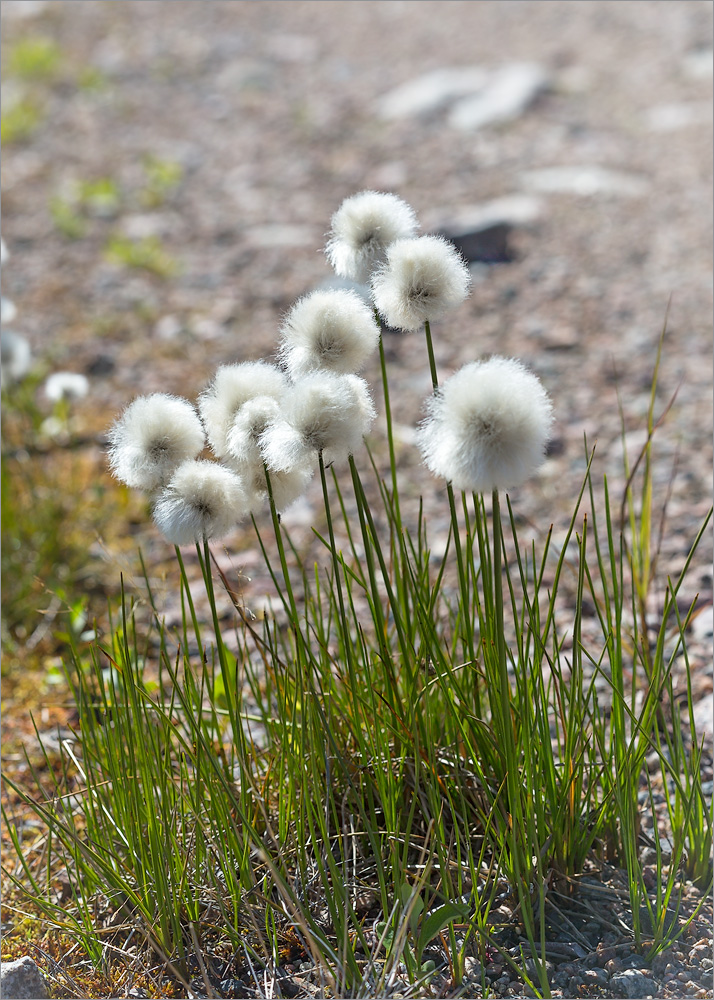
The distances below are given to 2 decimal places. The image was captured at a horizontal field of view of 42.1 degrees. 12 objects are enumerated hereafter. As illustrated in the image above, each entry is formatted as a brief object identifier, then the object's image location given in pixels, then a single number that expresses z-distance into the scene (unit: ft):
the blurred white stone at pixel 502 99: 18.42
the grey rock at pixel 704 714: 6.21
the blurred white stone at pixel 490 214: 14.47
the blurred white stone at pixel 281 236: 15.24
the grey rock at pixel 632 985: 4.58
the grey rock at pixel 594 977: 4.62
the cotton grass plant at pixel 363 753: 4.08
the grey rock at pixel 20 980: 4.69
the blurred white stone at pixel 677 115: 16.79
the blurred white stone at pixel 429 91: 19.36
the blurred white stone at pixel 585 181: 15.34
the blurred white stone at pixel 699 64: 18.12
